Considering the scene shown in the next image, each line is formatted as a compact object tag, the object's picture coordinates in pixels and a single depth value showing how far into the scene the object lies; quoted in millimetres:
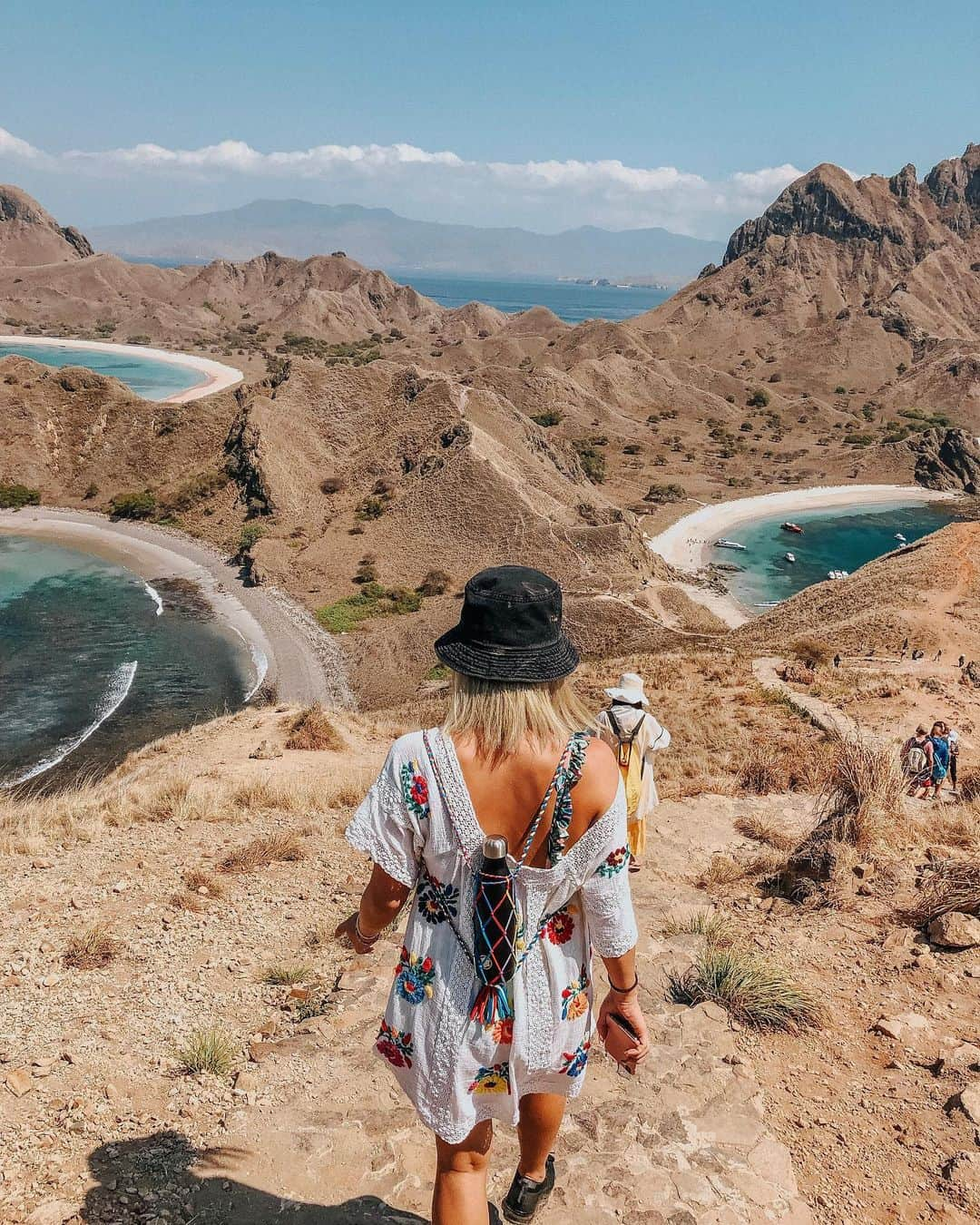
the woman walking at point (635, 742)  5809
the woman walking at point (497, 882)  2361
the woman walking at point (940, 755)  10477
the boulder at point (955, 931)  5285
